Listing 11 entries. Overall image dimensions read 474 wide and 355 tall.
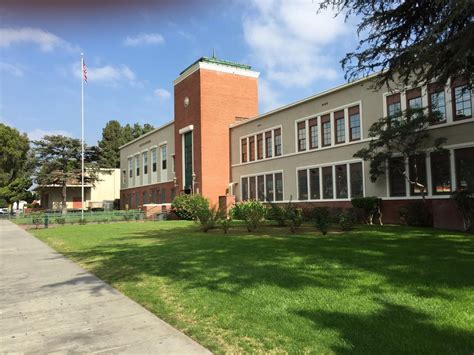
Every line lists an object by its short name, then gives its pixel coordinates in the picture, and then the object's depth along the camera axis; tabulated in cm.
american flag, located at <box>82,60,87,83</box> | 3559
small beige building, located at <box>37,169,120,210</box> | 7019
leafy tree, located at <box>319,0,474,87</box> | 866
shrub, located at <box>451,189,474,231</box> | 1810
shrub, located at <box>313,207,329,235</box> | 1625
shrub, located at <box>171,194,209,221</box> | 3472
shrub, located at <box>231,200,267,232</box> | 1894
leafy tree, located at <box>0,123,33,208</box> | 6425
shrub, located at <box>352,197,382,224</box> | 2386
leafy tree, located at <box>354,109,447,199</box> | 2027
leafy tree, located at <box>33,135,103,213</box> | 6066
